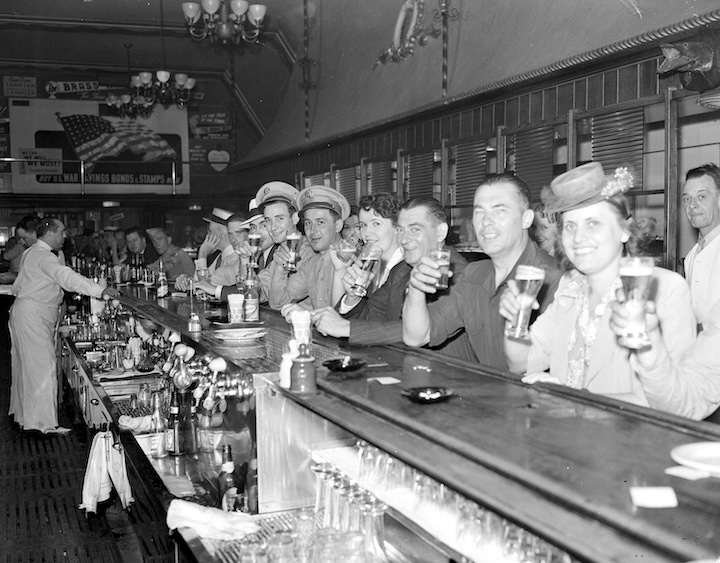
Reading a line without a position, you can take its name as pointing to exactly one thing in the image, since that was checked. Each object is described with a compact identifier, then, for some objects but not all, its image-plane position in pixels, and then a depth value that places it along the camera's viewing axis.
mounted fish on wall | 4.55
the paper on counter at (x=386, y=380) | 2.17
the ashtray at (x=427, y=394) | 1.86
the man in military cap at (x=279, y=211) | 5.55
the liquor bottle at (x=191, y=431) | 3.62
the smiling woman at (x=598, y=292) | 2.05
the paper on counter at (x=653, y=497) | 1.12
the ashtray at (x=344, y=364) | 2.38
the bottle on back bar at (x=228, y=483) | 2.74
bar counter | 1.06
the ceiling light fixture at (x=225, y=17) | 9.92
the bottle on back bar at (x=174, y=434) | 3.85
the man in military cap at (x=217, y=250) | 7.41
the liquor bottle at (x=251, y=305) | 4.11
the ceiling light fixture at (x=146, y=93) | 13.02
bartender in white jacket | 7.10
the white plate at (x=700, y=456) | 1.26
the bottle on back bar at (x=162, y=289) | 6.00
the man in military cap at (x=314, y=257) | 4.90
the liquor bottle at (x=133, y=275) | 8.89
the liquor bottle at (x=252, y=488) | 2.52
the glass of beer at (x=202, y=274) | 6.96
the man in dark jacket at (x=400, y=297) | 2.98
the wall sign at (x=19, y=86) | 16.27
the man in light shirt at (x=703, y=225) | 4.35
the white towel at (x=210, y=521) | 2.32
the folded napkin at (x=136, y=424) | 4.06
